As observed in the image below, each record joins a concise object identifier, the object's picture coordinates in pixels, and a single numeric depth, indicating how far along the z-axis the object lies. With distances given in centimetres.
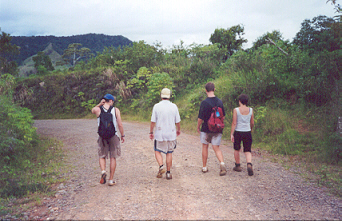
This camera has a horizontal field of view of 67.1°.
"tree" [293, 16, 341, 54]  916
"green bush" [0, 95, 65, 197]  579
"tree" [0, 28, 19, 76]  2130
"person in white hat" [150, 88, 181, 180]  573
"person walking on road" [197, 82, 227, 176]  593
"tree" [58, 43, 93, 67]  6544
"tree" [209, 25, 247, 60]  2686
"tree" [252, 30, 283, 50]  2190
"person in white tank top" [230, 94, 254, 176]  599
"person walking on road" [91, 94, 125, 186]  532
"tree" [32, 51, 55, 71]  4628
